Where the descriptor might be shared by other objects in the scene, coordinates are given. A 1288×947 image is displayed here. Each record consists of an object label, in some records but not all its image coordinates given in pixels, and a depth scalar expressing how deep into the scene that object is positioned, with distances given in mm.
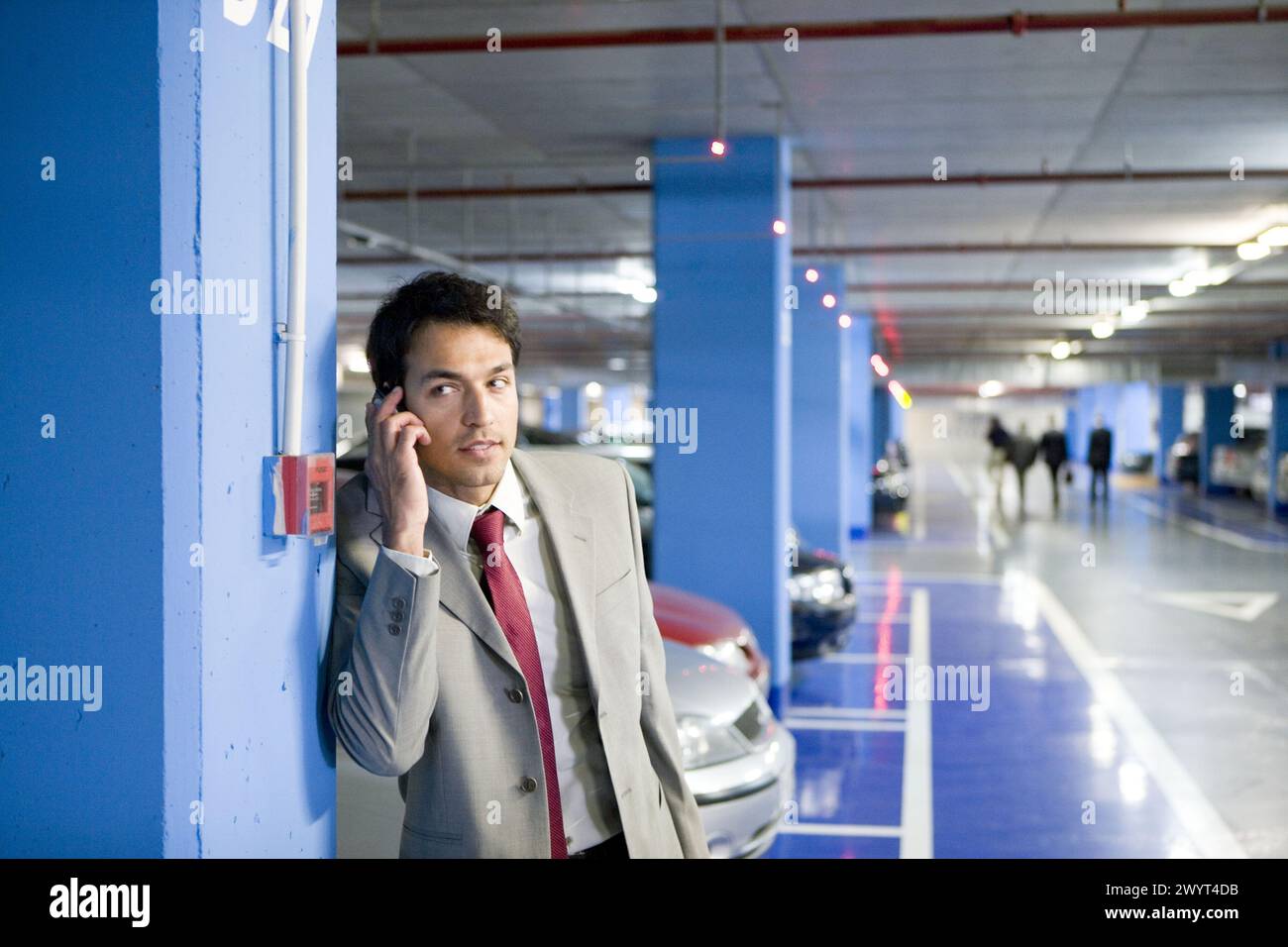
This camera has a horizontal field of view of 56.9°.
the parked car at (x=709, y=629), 5258
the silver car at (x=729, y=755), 3920
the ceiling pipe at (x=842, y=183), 8930
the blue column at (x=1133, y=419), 45375
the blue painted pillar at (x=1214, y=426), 29812
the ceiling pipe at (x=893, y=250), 12320
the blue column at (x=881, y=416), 27734
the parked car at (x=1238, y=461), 27438
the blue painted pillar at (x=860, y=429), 18641
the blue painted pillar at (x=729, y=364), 8203
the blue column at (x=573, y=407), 48094
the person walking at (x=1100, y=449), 23672
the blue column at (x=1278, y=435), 23127
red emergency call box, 1769
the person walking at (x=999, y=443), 23578
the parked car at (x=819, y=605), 8477
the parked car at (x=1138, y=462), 41156
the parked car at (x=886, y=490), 21688
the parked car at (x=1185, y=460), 32309
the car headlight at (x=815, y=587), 8492
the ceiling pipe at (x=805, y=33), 5223
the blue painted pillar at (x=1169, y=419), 36844
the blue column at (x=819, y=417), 13875
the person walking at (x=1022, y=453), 23703
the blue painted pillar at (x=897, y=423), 31656
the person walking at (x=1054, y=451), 23281
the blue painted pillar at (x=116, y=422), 1563
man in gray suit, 1758
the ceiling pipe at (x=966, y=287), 16594
